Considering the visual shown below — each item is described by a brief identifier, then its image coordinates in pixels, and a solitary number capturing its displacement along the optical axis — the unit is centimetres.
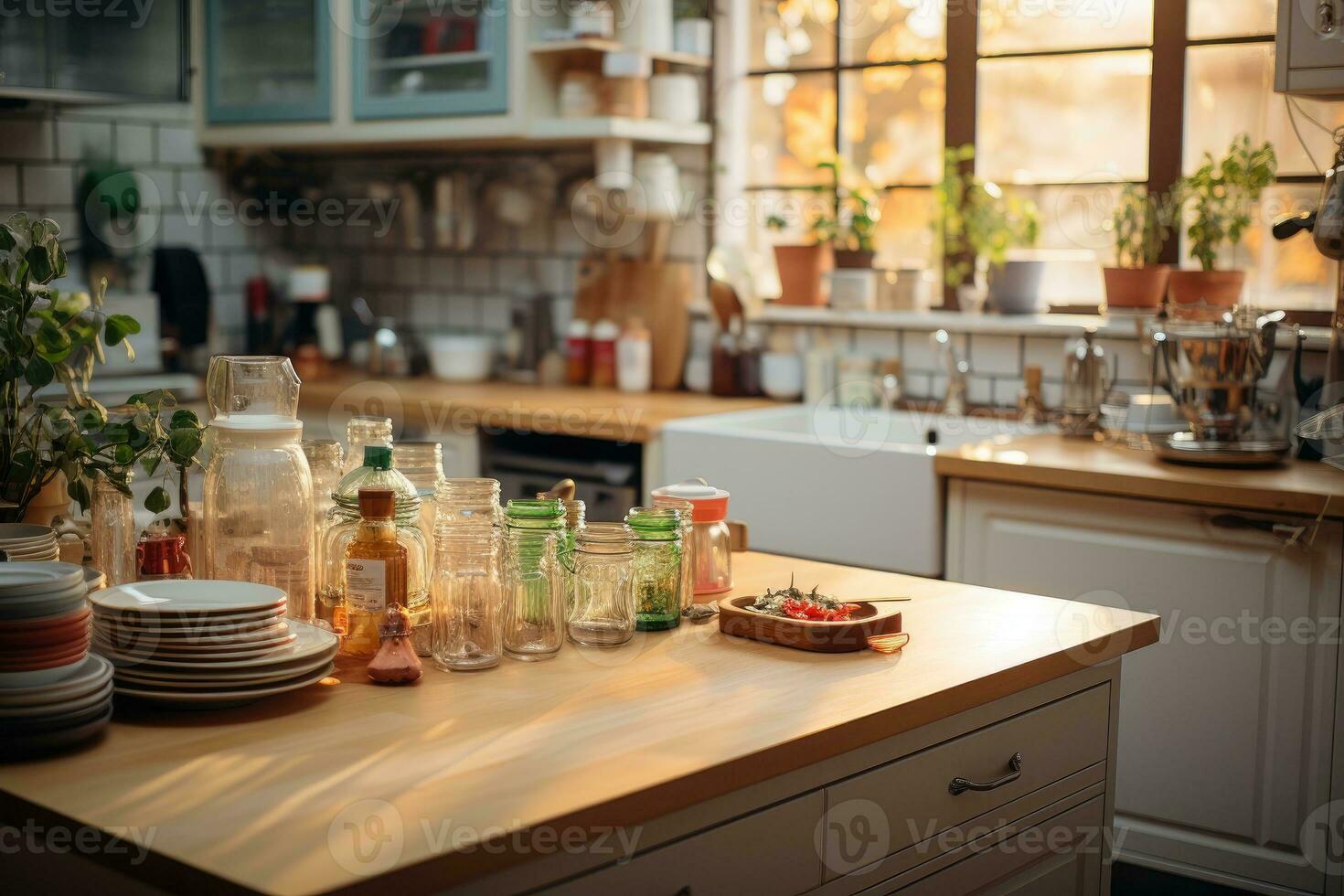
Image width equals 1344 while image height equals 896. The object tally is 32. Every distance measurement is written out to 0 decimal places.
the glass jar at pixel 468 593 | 161
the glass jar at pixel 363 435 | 186
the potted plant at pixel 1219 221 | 331
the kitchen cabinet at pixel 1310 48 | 282
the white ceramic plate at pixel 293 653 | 144
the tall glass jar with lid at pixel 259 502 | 168
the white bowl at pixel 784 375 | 407
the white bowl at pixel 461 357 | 464
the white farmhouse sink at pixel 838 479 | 316
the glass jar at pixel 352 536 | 169
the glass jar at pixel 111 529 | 182
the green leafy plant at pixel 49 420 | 176
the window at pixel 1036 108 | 342
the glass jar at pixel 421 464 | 191
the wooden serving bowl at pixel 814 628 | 171
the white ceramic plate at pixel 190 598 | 147
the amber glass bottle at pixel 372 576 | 163
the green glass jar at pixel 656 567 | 176
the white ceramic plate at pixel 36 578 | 132
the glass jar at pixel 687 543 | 185
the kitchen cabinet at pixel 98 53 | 378
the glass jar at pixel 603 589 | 168
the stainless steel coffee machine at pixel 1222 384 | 296
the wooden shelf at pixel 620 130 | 394
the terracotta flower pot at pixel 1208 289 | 334
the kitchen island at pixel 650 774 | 115
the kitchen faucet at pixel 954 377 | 372
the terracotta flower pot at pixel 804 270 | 409
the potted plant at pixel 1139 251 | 344
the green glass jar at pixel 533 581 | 165
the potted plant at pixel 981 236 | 373
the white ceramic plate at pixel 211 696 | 142
